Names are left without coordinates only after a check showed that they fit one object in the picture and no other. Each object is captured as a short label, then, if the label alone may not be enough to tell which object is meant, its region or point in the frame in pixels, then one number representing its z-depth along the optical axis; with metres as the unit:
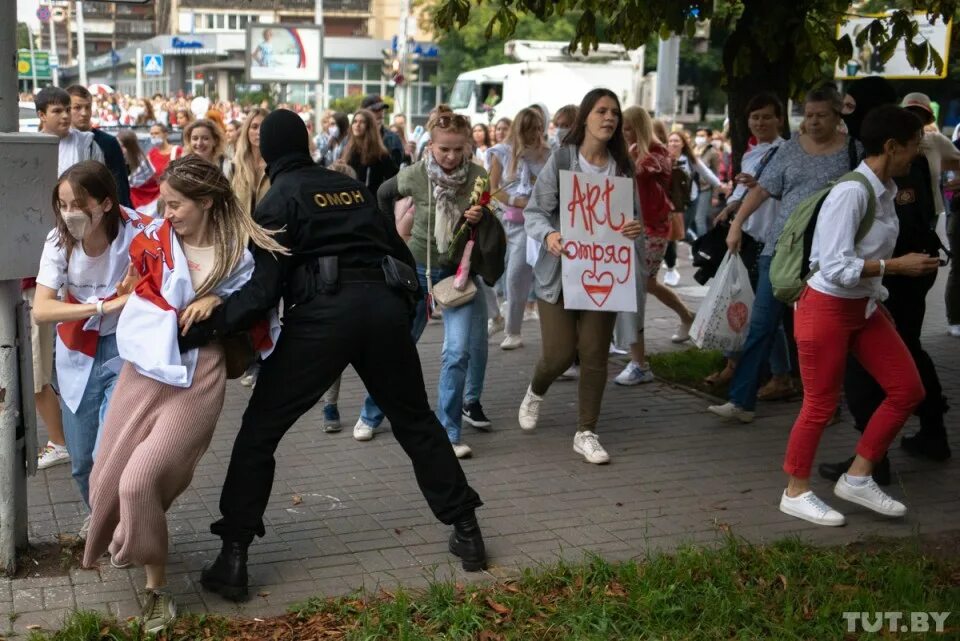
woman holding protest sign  6.73
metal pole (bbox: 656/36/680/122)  18.34
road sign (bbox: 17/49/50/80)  45.36
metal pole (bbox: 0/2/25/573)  4.87
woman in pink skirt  4.38
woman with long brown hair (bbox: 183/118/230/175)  9.04
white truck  33.03
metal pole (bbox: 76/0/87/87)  36.38
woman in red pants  5.41
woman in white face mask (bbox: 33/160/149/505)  4.79
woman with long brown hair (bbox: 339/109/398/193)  10.59
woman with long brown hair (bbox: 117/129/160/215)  9.76
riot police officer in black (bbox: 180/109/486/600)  4.79
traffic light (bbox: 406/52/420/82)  39.69
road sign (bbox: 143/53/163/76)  38.28
